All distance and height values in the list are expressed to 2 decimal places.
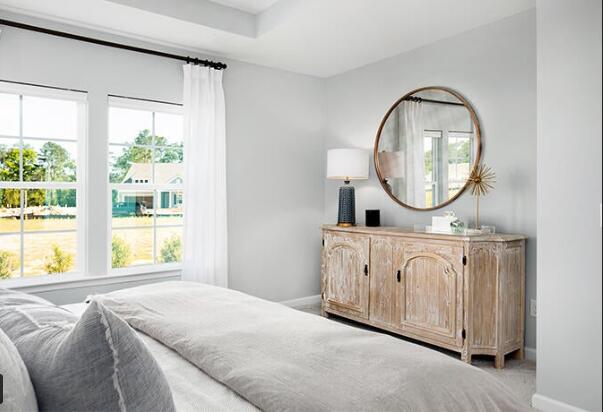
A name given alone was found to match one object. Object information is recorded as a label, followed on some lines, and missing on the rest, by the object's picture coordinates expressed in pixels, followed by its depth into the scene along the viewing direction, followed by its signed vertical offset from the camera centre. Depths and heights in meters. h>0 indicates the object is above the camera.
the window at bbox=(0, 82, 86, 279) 2.97 +0.14
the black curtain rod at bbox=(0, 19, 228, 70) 2.89 +1.17
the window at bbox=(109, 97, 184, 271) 3.43 +0.16
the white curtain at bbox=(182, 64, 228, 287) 3.57 +0.19
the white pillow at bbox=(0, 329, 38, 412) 0.69 -0.31
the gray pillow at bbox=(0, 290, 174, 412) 0.78 -0.32
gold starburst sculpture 3.12 +0.16
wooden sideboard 2.77 -0.59
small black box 3.83 -0.14
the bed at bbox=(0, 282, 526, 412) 0.81 -0.46
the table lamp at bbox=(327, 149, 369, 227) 3.85 +0.28
